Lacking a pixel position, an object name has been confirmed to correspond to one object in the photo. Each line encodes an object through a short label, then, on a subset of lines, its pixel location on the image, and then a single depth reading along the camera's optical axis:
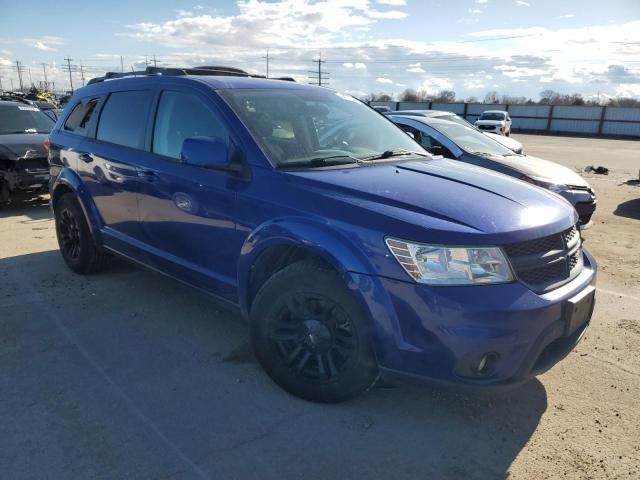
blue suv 2.47
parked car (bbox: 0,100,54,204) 8.14
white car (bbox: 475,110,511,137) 27.47
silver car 6.56
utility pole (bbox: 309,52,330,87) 83.56
